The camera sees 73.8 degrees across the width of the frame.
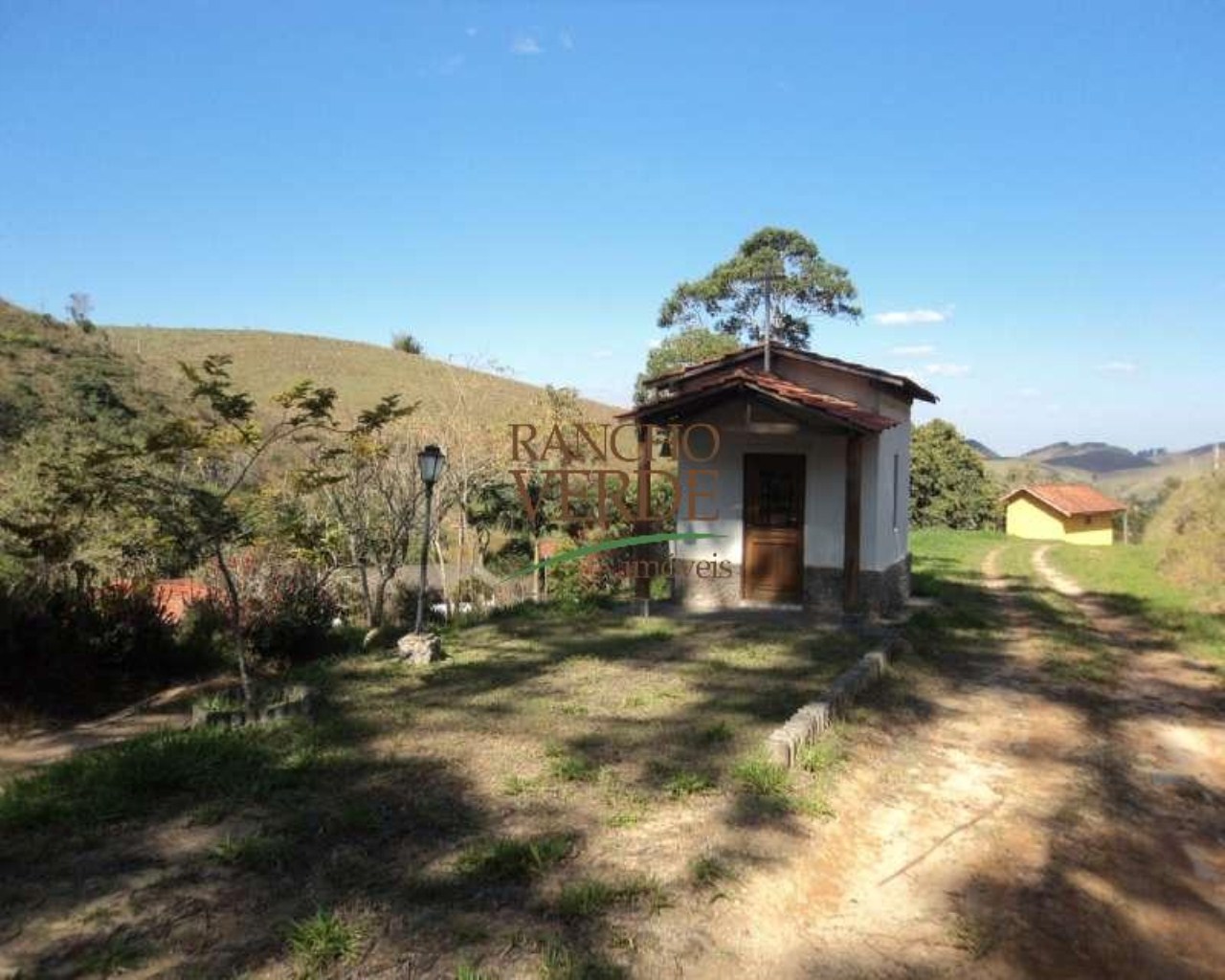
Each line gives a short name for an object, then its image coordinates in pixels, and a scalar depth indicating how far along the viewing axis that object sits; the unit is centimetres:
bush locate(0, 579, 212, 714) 840
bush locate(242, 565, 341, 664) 1027
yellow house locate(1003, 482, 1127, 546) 3762
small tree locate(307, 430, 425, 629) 1356
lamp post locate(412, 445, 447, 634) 964
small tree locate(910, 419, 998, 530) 3691
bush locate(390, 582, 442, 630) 1432
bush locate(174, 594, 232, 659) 1017
